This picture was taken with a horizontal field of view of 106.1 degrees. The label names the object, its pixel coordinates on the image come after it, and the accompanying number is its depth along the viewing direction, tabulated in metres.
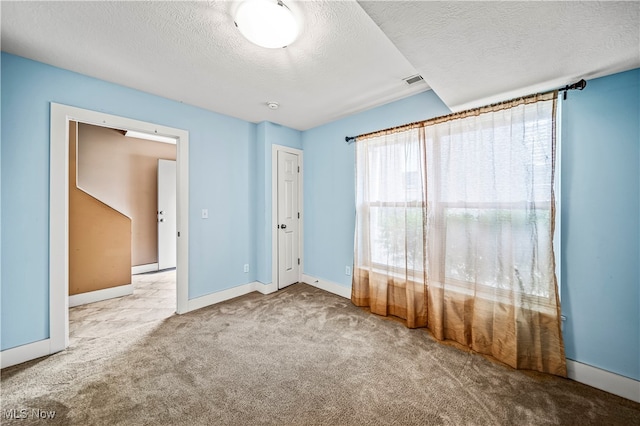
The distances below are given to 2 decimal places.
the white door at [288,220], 3.69
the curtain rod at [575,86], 1.68
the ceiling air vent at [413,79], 2.27
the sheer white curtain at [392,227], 2.57
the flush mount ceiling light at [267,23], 1.40
